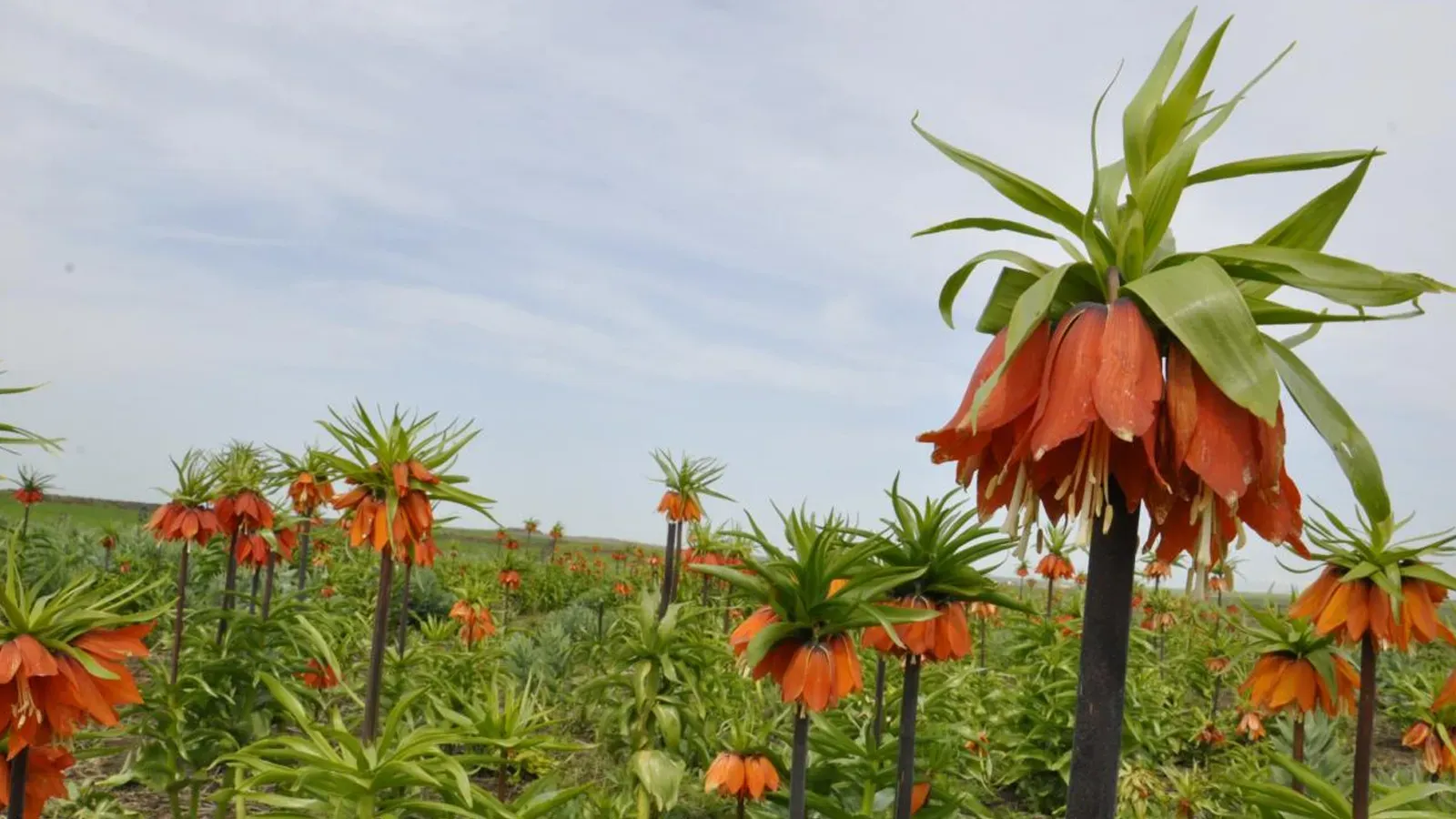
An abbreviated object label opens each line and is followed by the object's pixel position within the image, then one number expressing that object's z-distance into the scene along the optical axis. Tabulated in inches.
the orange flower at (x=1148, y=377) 44.9
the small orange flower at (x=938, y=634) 103.0
